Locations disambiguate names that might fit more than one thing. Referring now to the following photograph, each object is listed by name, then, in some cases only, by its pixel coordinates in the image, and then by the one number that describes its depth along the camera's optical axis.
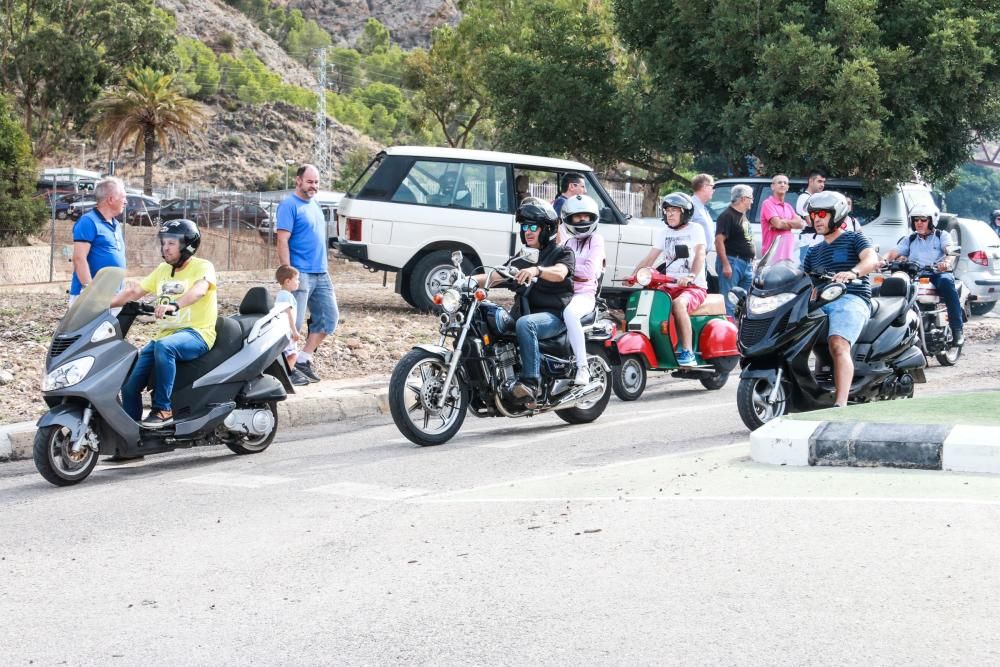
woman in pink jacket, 10.48
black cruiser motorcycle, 9.29
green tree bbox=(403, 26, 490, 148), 50.75
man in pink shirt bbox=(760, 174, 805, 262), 15.15
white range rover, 16.61
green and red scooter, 11.95
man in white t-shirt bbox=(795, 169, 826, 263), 16.22
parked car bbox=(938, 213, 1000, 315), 19.88
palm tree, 66.06
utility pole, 93.12
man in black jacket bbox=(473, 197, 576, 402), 9.77
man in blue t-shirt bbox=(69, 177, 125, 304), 10.39
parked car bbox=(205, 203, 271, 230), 45.75
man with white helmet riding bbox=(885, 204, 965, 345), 14.24
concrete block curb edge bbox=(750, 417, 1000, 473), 7.14
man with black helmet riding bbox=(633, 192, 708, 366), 12.20
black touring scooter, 9.30
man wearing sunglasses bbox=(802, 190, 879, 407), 9.32
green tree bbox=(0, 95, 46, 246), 28.27
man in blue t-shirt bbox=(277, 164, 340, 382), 12.20
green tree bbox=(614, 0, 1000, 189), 22.73
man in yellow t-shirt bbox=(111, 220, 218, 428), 8.70
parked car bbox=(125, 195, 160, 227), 49.44
